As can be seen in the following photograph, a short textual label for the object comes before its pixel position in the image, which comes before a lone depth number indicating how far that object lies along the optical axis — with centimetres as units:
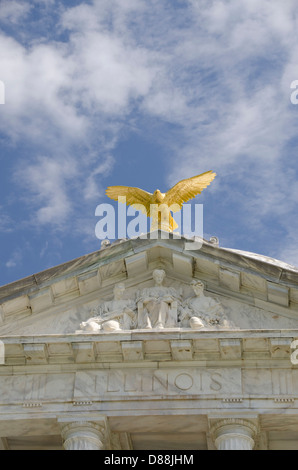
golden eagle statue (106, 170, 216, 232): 3288
